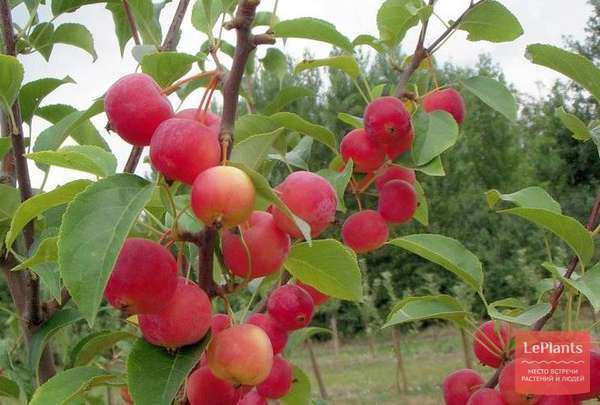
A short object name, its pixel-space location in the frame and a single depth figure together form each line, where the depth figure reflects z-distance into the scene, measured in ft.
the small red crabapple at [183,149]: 1.96
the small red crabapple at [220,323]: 2.42
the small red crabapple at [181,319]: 2.05
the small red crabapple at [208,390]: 2.29
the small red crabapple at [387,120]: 3.03
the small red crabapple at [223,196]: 1.87
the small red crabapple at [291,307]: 2.66
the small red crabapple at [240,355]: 2.10
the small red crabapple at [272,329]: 2.72
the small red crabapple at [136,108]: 2.11
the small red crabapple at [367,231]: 3.39
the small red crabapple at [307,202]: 2.17
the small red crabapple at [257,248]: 2.16
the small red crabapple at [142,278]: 1.98
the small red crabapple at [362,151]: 3.21
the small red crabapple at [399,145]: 3.14
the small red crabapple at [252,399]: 2.81
